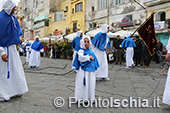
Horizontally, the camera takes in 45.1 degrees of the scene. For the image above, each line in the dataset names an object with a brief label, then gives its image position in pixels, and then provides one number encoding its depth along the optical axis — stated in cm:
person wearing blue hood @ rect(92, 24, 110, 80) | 710
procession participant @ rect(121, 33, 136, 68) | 1180
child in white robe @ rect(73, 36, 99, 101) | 407
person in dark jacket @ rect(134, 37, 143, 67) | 1326
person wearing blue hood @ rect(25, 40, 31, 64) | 1440
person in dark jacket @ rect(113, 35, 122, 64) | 1377
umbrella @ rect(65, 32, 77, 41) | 1838
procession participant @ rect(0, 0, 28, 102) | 414
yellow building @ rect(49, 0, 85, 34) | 3153
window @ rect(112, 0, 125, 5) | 2369
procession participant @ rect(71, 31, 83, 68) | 929
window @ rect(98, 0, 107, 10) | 2662
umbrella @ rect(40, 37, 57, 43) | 2406
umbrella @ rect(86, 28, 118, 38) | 1599
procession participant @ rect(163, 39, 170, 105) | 367
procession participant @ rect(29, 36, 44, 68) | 1134
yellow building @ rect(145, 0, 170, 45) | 1872
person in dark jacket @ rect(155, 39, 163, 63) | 1506
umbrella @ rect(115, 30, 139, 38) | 1615
